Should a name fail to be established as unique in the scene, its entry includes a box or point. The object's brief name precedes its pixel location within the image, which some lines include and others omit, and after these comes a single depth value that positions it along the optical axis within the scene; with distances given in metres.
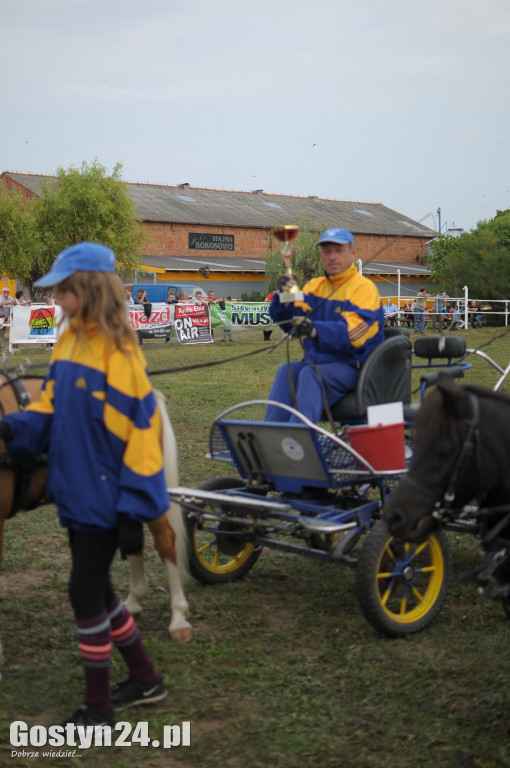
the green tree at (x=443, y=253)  36.38
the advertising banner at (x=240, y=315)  24.38
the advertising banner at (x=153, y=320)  22.19
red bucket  4.26
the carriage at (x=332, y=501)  4.15
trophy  4.28
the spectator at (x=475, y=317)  29.01
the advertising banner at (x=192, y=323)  22.75
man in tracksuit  4.54
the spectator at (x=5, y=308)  19.73
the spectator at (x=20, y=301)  20.47
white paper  4.25
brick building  46.06
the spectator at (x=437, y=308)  26.12
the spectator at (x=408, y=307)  29.44
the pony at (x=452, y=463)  2.60
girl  2.95
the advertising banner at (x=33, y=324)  19.58
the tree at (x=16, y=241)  36.50
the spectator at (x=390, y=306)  29.27
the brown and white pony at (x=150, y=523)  3.48
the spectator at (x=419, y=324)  26.36
